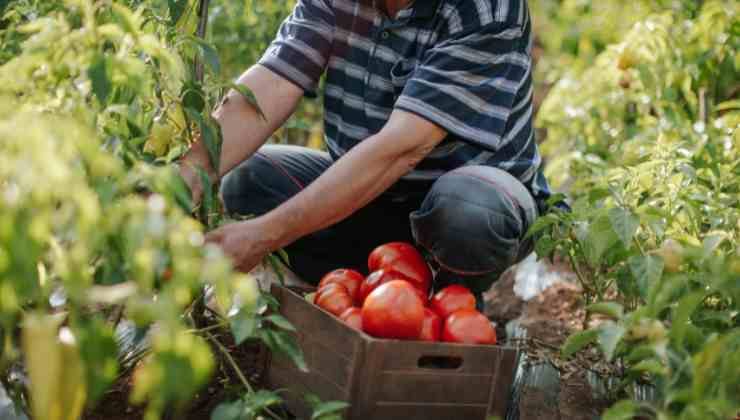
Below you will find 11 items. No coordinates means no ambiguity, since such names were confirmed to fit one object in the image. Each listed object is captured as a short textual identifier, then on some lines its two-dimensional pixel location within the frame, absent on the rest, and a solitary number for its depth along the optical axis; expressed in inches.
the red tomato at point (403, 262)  122.6
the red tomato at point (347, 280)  121.3
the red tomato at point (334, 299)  118.5
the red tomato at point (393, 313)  115.1
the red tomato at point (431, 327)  117.1
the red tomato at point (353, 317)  116.6
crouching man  121.8
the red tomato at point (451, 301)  118.8
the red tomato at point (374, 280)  120.5
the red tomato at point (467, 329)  116.9
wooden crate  114.4
